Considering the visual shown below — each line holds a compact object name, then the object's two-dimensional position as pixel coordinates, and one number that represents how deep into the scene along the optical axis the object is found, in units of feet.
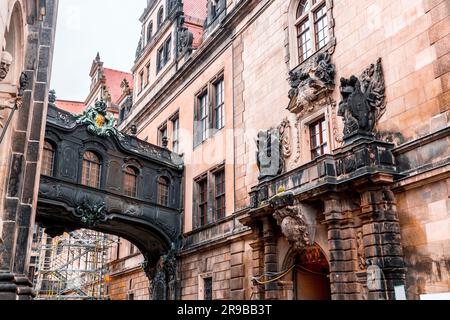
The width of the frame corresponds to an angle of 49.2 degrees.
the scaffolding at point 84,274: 101.04
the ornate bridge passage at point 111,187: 58.23
